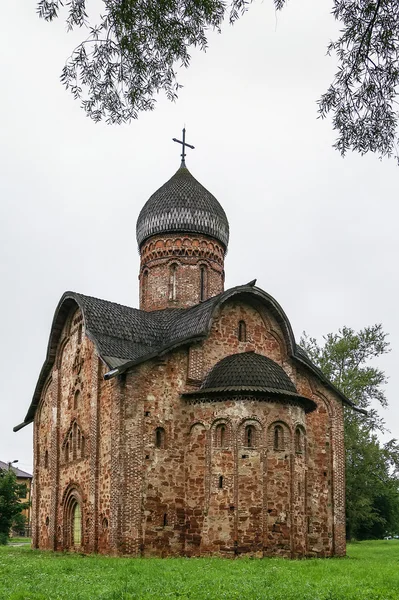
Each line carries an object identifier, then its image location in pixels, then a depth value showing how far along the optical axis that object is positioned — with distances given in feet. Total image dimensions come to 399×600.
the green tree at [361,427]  100.07
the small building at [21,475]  166.22
